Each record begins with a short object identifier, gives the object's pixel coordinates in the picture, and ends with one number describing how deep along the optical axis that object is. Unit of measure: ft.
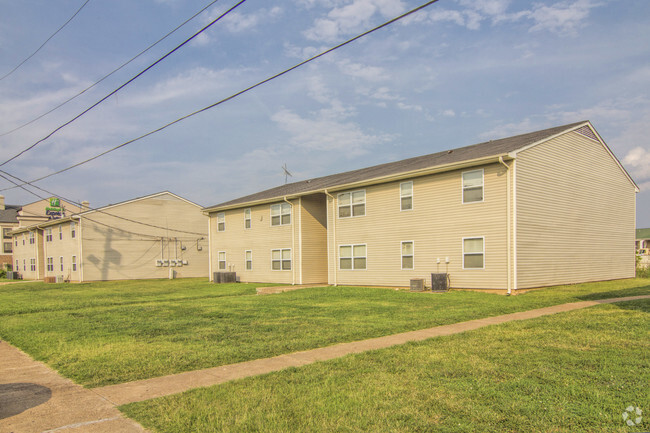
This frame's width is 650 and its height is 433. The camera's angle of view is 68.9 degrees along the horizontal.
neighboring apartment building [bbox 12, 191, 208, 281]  119.03
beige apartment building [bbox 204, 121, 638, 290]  55.52
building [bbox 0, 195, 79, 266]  192.44
